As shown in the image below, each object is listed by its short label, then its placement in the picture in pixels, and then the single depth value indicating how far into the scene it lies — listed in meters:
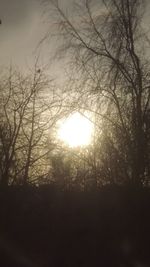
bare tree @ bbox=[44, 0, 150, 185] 14.22
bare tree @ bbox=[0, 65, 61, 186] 20.75
